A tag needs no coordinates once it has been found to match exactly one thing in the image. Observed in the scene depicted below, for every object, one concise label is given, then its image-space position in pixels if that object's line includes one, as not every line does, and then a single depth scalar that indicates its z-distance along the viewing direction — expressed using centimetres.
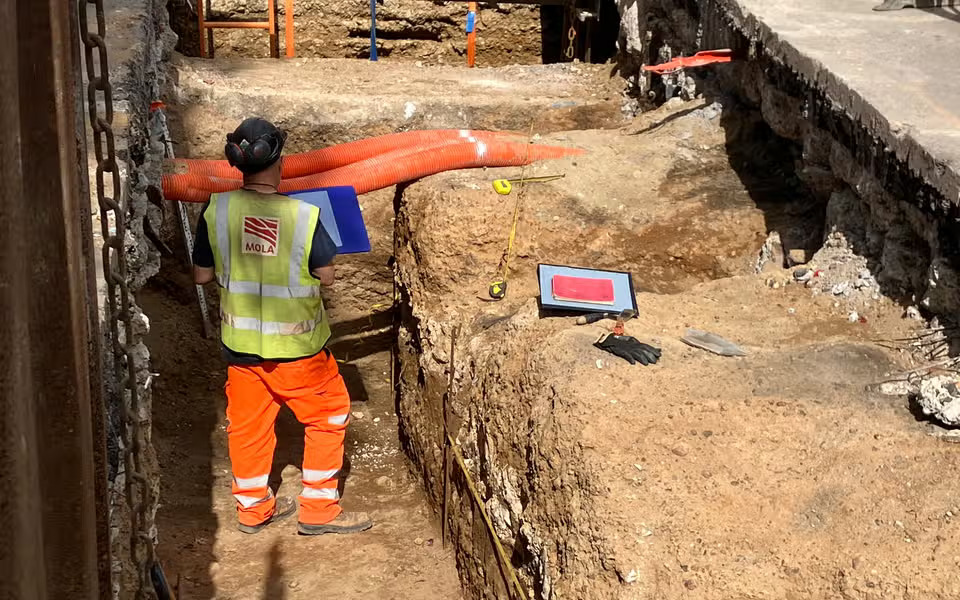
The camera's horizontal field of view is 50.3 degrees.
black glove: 400
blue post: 1036
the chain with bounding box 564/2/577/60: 1009
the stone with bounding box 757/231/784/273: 520
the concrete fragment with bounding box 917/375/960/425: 339
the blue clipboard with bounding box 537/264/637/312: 452
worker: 437
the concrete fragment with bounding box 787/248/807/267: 501
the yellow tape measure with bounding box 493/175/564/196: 566
